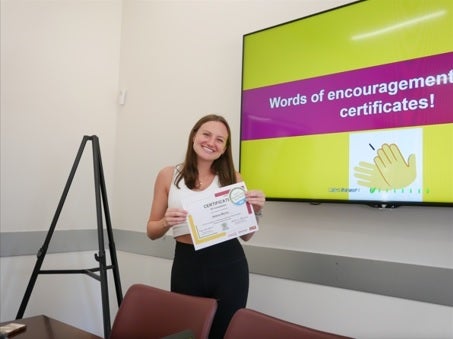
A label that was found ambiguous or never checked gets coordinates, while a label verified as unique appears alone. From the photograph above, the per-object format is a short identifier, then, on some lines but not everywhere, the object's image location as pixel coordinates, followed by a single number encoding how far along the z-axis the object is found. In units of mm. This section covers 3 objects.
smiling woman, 1645
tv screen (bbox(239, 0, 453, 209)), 1536
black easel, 2099
